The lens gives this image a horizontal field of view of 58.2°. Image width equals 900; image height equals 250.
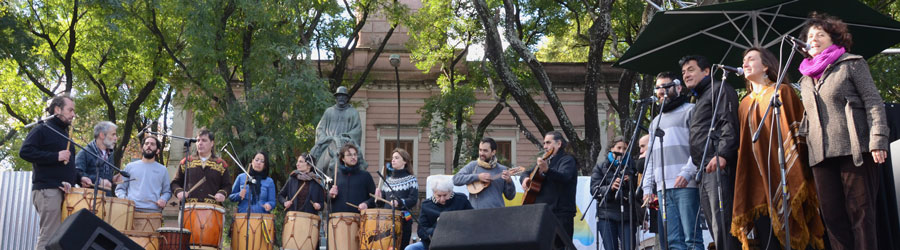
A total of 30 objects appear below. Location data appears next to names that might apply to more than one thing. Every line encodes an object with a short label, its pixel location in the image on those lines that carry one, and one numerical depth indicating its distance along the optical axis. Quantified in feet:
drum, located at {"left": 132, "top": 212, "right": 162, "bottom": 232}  28.81
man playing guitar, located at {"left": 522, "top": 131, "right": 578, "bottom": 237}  26.99
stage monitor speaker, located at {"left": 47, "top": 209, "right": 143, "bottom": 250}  16.88
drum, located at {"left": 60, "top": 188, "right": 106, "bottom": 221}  26.63
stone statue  39.58
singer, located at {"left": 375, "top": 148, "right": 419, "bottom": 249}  31.58
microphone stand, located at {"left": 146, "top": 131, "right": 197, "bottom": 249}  27.30
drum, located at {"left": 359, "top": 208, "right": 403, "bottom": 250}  30.35
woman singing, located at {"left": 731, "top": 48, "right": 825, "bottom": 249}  17.06
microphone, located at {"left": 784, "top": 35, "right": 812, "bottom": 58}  16.67
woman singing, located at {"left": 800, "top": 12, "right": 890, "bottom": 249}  15.74
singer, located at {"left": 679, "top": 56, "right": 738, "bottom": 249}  18.48
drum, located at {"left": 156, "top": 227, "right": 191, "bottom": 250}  27.53
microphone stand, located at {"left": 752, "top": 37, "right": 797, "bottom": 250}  15.98
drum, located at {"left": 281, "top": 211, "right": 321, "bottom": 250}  30.78
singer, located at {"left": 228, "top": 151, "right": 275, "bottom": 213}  32.19
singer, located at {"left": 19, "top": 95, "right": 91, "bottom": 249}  26.25
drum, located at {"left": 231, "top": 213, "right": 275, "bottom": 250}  30.22
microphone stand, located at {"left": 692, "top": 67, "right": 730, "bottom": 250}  17.93
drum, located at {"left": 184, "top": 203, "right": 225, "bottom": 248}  29.30
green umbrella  26.94
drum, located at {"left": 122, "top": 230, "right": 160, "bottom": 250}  26.50
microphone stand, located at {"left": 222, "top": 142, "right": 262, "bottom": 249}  29.88
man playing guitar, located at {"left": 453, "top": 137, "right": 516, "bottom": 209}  30.07
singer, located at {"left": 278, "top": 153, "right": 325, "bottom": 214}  33.04
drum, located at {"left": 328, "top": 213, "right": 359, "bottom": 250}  30.91
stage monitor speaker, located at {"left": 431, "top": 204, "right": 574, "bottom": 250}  14.30
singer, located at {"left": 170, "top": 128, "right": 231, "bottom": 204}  30.96
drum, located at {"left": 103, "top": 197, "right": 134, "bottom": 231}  27.32
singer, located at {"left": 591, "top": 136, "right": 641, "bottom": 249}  28.91
